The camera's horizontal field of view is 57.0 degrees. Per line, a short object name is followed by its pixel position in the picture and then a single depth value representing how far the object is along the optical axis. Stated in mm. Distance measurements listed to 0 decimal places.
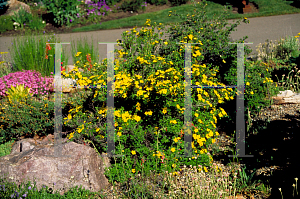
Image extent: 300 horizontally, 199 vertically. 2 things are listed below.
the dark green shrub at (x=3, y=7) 12227
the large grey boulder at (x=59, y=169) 3055
